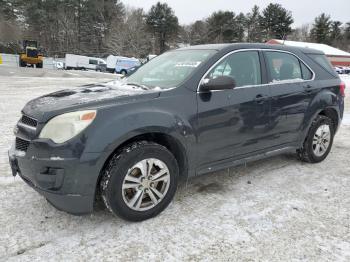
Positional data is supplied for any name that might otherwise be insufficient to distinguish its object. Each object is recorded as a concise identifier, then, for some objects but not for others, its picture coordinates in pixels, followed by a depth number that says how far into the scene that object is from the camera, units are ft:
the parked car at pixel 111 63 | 131.56
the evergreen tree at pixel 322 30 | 277.44
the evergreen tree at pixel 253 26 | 264.72
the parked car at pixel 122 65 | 129.39
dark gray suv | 8.77
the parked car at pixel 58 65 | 135.40
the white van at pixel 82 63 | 140.15
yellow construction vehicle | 114.21
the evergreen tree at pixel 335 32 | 288.51
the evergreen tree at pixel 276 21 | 261.44
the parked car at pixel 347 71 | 178.44
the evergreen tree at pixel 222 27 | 247.70
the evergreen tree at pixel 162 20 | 227.40
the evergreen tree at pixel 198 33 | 242.17
